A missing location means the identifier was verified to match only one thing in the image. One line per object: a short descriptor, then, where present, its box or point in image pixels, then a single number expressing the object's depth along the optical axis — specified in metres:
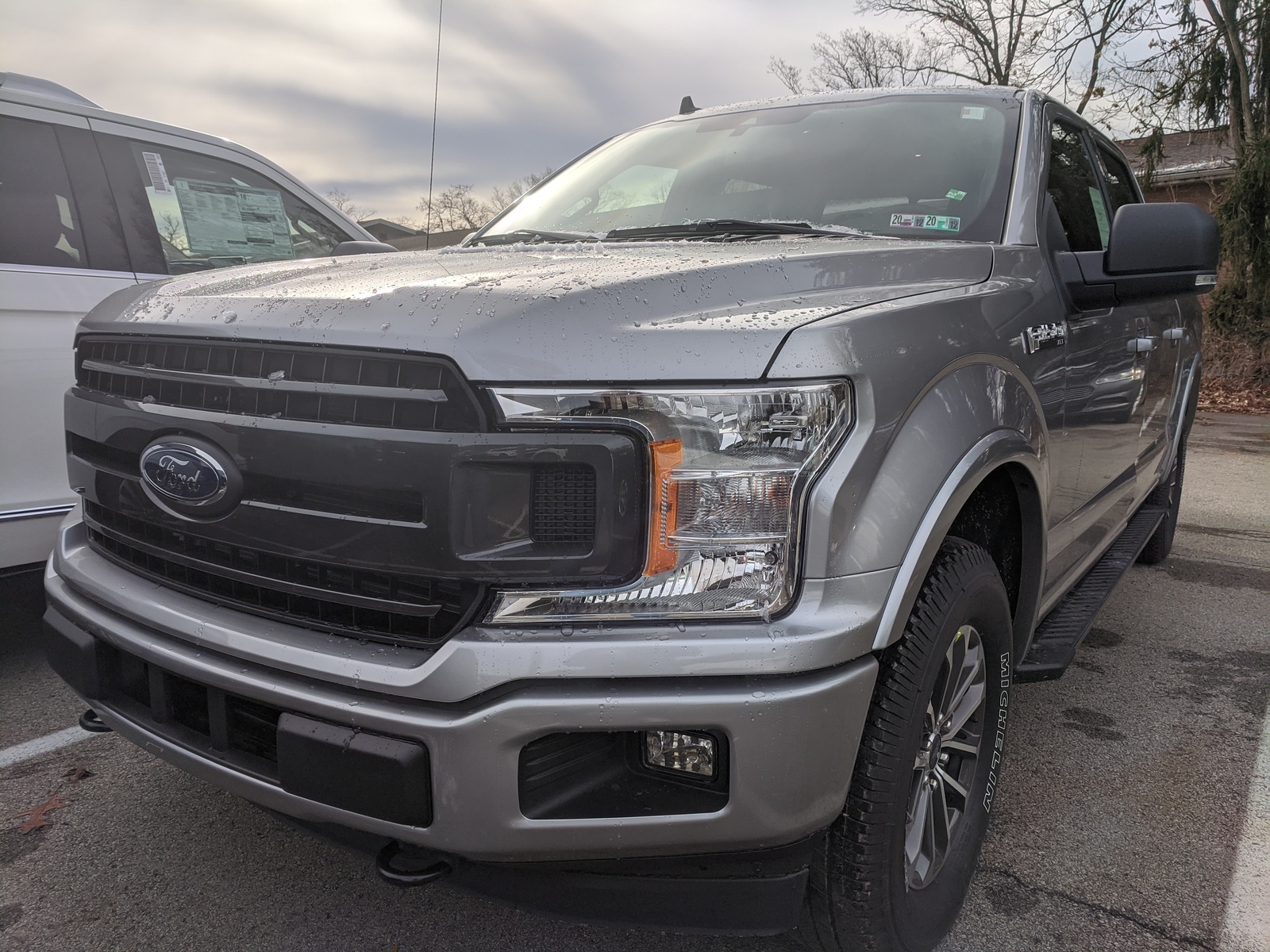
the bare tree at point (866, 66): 26.75
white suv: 3.04
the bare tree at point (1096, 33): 18.42
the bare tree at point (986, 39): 22.77
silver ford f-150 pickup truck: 1.35
